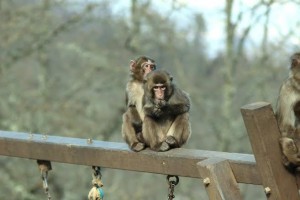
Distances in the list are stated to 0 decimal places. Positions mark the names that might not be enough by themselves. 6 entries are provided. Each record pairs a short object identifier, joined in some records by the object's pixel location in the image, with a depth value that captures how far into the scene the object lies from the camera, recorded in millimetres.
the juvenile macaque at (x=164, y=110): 9047
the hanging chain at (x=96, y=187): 7211
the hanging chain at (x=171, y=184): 6387
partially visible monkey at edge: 6955
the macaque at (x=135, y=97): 9509
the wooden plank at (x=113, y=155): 5539
